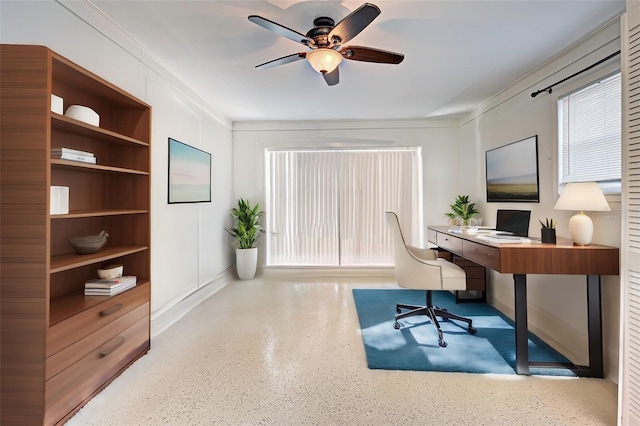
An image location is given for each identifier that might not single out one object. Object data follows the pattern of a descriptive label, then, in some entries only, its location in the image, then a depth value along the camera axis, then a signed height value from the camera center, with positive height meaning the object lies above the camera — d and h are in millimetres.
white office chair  2543 -586
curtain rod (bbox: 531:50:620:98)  1905 +1102
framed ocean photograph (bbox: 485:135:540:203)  2727 +460
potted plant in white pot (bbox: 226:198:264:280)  4383 -412
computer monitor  2623 -82
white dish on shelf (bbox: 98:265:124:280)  1976 -425
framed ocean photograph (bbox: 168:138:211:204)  2936 +470
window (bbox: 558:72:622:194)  1961 +620
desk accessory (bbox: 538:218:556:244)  2051 -153
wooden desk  1842 -376
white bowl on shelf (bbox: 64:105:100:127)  1661 +614
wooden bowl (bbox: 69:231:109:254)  1749 -196
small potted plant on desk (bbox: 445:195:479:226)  3811 +47
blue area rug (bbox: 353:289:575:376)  2105 -1154
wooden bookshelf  1407 -256
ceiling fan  1691 +1172
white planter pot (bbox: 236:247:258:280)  4379 -791
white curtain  4637 +175
